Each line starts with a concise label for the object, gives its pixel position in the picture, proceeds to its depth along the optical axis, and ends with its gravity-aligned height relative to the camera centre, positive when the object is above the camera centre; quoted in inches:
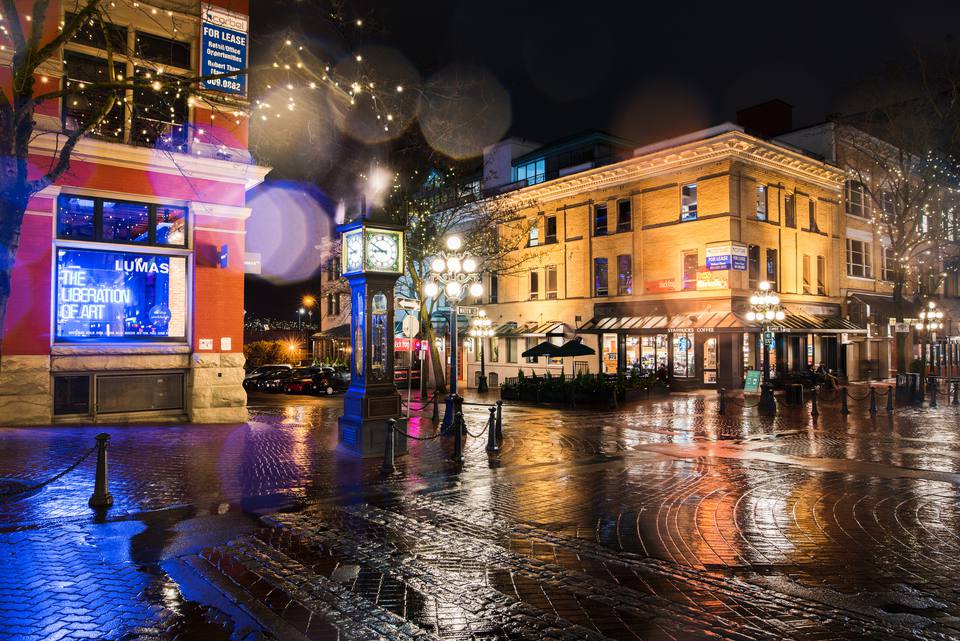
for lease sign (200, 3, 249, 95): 657.6 +309.3
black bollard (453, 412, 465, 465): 473.1 -70.3
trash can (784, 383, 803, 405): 962.1 -73.7
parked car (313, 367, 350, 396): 1305.4 -67.6
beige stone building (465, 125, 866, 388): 1224.8 +180.3
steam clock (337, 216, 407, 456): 493.0 +12.5
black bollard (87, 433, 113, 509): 331.3 -69.4
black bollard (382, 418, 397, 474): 432.8 -70.1
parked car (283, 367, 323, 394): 1309.1 -67.1
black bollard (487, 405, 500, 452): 518.0 -70.2
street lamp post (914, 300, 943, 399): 1212.5 +46.7
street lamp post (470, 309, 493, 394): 1443.2 +44.1
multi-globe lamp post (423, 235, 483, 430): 653.3 +74.5
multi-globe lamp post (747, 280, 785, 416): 840.3 +45.0
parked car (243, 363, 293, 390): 1422.2 -58.2
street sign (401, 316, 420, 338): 738.8 +23.8
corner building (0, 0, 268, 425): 586.9 +88.7
